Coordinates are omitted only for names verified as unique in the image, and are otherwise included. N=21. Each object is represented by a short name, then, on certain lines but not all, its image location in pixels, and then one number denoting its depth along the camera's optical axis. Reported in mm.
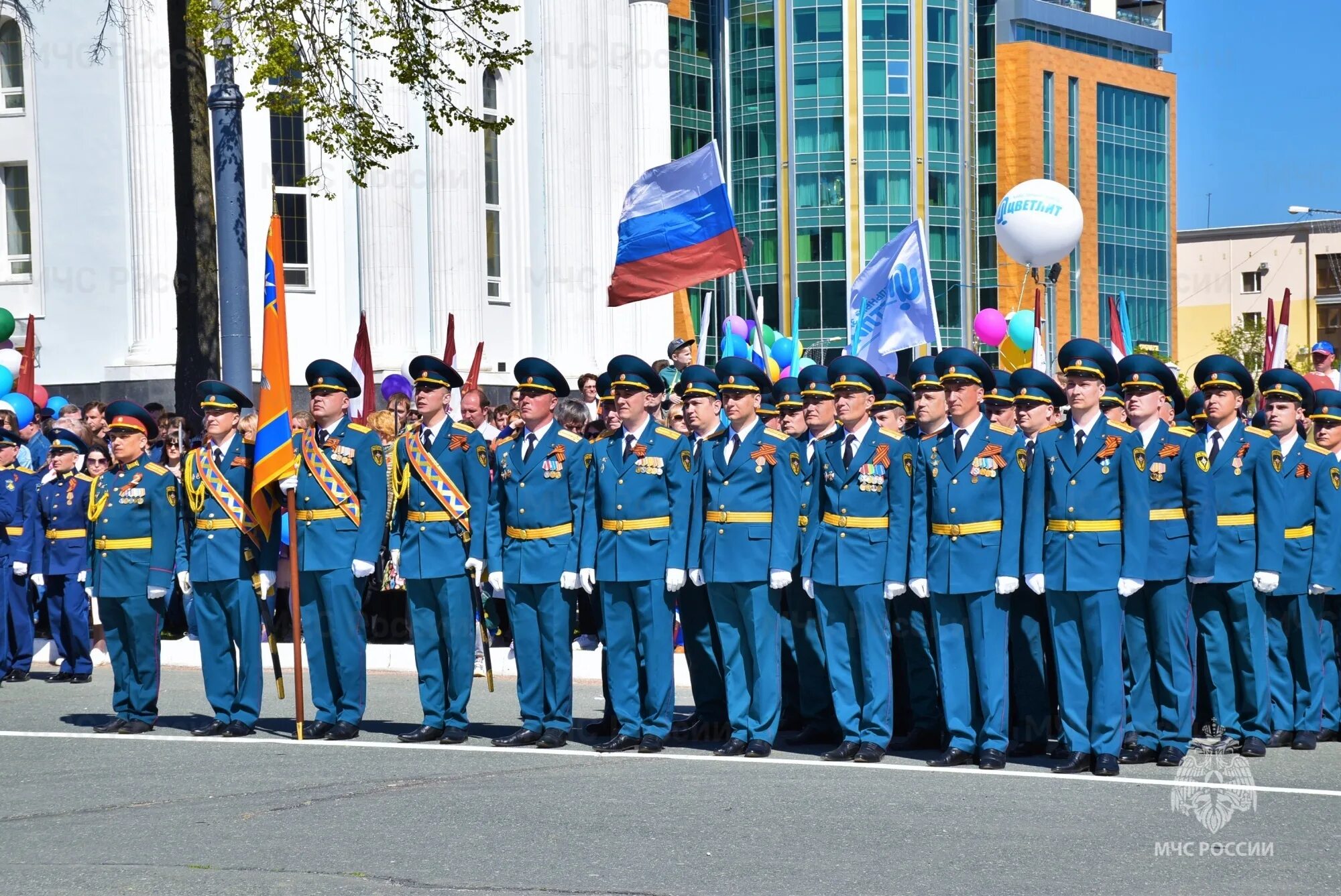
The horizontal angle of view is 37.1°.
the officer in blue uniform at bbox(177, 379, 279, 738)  11211
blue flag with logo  16625
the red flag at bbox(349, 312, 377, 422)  19141
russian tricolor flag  15367
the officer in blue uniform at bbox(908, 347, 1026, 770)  9992
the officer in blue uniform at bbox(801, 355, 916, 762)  10250
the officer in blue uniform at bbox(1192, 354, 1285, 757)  10562
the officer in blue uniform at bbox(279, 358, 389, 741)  11000
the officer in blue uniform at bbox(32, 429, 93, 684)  14375
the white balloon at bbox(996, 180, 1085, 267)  20531
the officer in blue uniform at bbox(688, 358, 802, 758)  10430
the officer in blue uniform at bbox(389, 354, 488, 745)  10930
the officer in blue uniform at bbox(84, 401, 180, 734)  11375
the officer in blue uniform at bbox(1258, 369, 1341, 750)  10844
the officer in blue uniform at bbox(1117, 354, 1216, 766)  10008
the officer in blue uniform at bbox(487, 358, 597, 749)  10812
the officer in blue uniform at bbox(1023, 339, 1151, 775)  9758
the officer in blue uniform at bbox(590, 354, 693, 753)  10656
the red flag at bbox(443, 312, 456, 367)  20602
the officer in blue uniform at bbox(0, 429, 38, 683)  14414
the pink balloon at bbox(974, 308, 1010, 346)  22266
